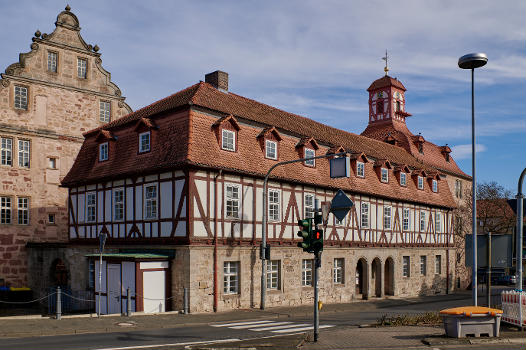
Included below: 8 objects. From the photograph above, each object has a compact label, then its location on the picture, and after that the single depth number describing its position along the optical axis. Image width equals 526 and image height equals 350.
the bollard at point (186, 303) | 23.12
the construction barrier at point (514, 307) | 17.12
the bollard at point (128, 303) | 21.64
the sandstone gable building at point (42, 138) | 33.66
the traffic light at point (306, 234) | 15.77
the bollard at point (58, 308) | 20.22
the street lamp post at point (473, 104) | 15.70
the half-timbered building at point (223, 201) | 24.12
